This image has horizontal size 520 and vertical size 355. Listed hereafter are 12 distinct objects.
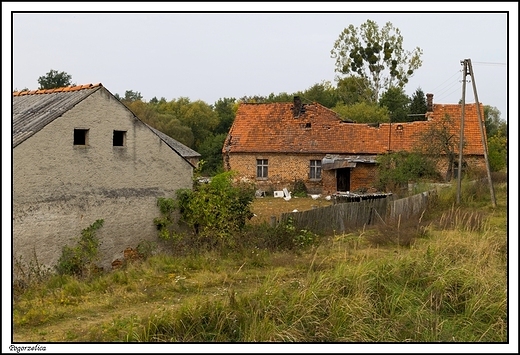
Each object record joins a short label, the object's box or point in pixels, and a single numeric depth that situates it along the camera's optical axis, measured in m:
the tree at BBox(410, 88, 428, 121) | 43.46
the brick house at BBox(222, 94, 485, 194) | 29.17
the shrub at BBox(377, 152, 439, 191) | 25.95
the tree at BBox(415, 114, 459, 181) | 27.08
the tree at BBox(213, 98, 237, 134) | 51.59
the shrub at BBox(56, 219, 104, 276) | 11.92
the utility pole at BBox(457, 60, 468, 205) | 19.92
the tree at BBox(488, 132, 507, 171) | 32.78
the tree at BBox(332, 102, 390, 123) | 42.34
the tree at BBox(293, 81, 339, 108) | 51.56
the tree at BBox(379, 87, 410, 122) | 44.88
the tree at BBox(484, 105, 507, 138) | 54.41
